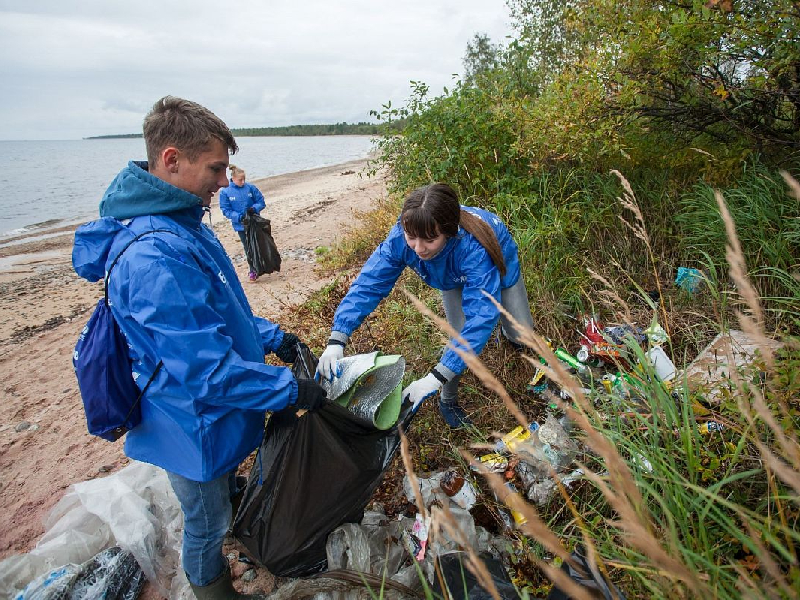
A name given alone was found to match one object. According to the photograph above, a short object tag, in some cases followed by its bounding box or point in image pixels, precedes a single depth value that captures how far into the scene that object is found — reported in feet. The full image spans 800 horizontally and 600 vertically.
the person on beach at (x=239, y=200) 20.53
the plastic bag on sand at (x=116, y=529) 6.53
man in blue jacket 4.61
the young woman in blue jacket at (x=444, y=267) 6.84
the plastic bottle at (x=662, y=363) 7.70
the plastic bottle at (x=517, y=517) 6.03
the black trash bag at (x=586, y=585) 3.59
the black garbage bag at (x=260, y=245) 20.07
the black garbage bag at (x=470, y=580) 4.51
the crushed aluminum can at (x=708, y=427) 5.50
